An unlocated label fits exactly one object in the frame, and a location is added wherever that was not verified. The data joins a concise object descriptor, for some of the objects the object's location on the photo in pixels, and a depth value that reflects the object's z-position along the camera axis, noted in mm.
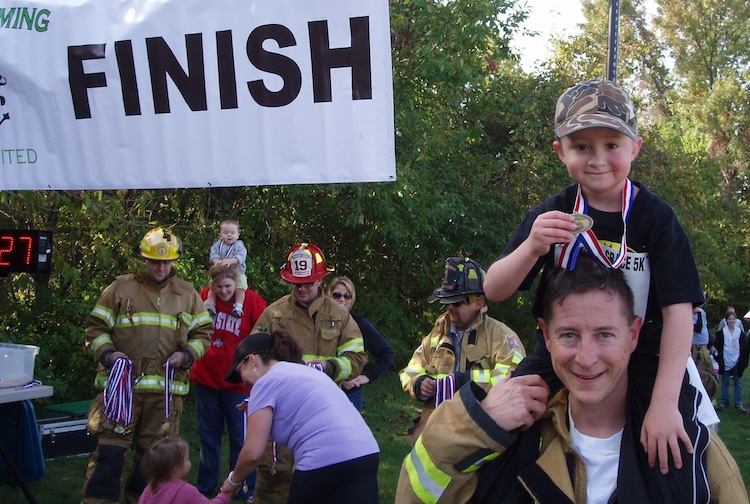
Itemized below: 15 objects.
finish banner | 4160
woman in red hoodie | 7750
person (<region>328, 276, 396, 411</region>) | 7535
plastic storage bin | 6816
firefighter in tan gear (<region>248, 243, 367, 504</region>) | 7160
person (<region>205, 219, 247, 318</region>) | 8953
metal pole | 6410
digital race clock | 6602
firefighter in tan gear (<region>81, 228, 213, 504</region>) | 6770
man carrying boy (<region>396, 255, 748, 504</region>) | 2477
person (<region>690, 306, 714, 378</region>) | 12099
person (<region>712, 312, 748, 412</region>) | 16672
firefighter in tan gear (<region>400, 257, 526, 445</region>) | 6059
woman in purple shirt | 5191
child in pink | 5566
